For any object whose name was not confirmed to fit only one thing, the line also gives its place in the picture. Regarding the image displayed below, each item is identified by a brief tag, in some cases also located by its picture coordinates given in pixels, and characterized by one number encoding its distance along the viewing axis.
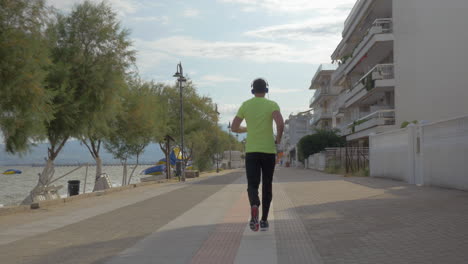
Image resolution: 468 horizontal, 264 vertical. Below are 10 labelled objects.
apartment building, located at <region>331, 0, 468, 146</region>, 33.72
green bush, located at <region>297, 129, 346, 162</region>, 53.97
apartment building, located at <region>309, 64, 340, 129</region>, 72.38
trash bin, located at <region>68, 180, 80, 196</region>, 21.97
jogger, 6.93
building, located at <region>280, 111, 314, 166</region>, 103.75
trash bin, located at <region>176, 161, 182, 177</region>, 33.67
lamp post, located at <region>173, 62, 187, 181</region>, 31.54
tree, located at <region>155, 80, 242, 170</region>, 44.72
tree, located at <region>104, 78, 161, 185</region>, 24.91
